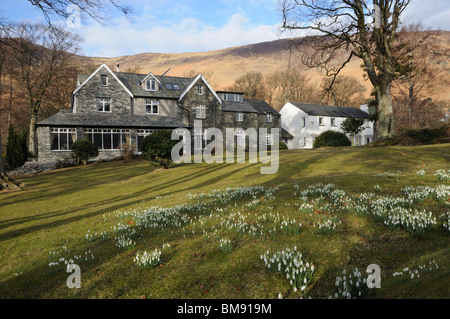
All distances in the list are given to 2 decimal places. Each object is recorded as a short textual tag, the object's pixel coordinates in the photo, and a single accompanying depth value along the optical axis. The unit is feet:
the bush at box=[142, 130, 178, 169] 77.61
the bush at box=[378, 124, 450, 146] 72.49
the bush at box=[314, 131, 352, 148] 112.78
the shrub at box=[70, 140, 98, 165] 101.99
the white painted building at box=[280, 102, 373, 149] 184.85
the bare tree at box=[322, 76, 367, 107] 248.73
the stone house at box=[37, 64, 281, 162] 112.88
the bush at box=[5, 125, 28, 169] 108.47
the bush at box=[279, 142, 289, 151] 131.95
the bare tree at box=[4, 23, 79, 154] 142.72
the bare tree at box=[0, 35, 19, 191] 60.95
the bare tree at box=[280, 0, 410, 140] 77.51
